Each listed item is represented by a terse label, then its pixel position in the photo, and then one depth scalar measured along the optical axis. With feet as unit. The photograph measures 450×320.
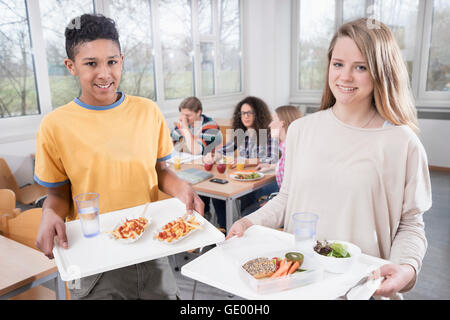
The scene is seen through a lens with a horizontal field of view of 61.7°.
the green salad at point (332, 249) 3.29
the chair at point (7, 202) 6.49
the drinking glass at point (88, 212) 3.84
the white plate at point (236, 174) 8.93
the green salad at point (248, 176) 8.98
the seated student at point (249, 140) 10.18
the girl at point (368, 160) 3.56
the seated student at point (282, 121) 9.75
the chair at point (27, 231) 5.77
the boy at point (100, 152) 3.78
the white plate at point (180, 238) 3.80
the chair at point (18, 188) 10.37
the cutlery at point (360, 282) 3.08
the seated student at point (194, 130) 11.94
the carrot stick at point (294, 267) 3.20
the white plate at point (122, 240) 3.79
